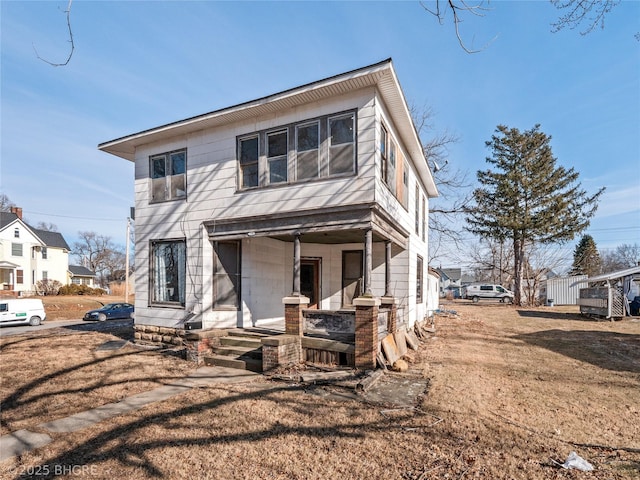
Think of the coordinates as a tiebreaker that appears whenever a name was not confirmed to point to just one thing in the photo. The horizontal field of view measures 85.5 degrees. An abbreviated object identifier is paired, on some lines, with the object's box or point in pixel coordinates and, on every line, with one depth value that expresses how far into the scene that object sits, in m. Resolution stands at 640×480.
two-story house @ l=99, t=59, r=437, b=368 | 7.78
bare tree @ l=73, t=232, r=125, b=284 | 69.62
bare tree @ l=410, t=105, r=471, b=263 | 21.28
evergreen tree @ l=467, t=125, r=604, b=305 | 26.48
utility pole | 26.26
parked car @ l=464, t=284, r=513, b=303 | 32.50
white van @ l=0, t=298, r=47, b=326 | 17.59
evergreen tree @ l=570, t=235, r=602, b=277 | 37.40
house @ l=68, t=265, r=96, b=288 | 48.94
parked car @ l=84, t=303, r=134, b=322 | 20.06
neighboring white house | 34.28
